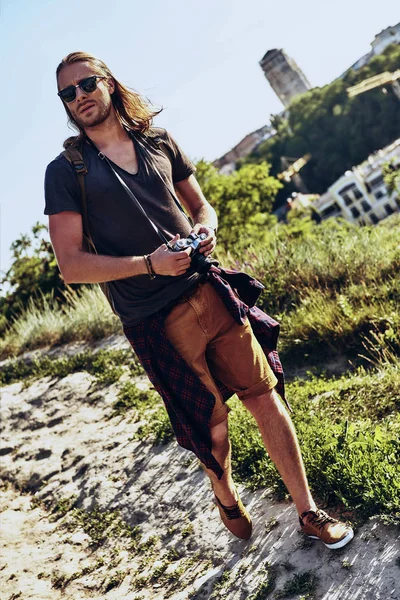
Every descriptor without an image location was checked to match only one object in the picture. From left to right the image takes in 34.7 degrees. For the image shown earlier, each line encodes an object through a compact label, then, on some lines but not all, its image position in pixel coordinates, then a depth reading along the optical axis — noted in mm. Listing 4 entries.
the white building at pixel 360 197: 52094
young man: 2781
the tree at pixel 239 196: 15219
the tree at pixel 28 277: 11164
